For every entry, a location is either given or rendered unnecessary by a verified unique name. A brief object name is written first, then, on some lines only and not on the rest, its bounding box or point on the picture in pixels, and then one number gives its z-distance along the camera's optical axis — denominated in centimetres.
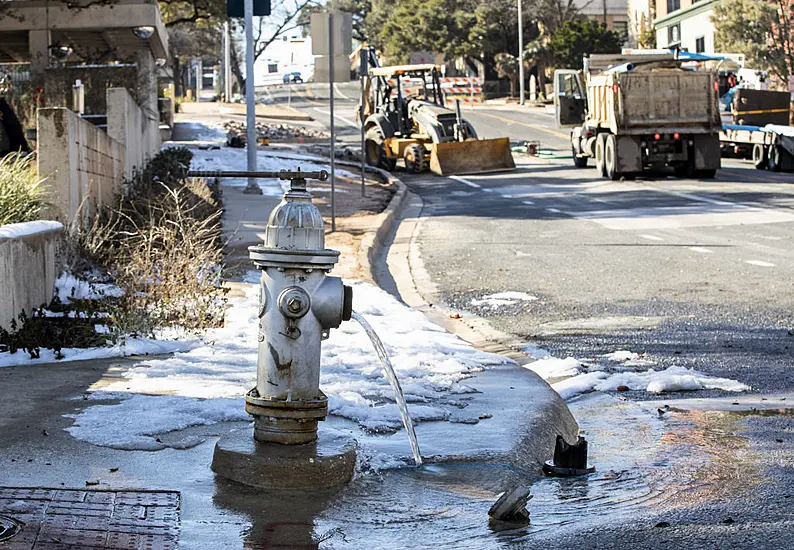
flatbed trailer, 2928
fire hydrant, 470
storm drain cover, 388
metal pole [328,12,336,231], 1820
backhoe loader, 3105
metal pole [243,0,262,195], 2373
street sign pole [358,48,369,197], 2287
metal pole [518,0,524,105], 7250
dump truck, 2747
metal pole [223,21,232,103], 7400
